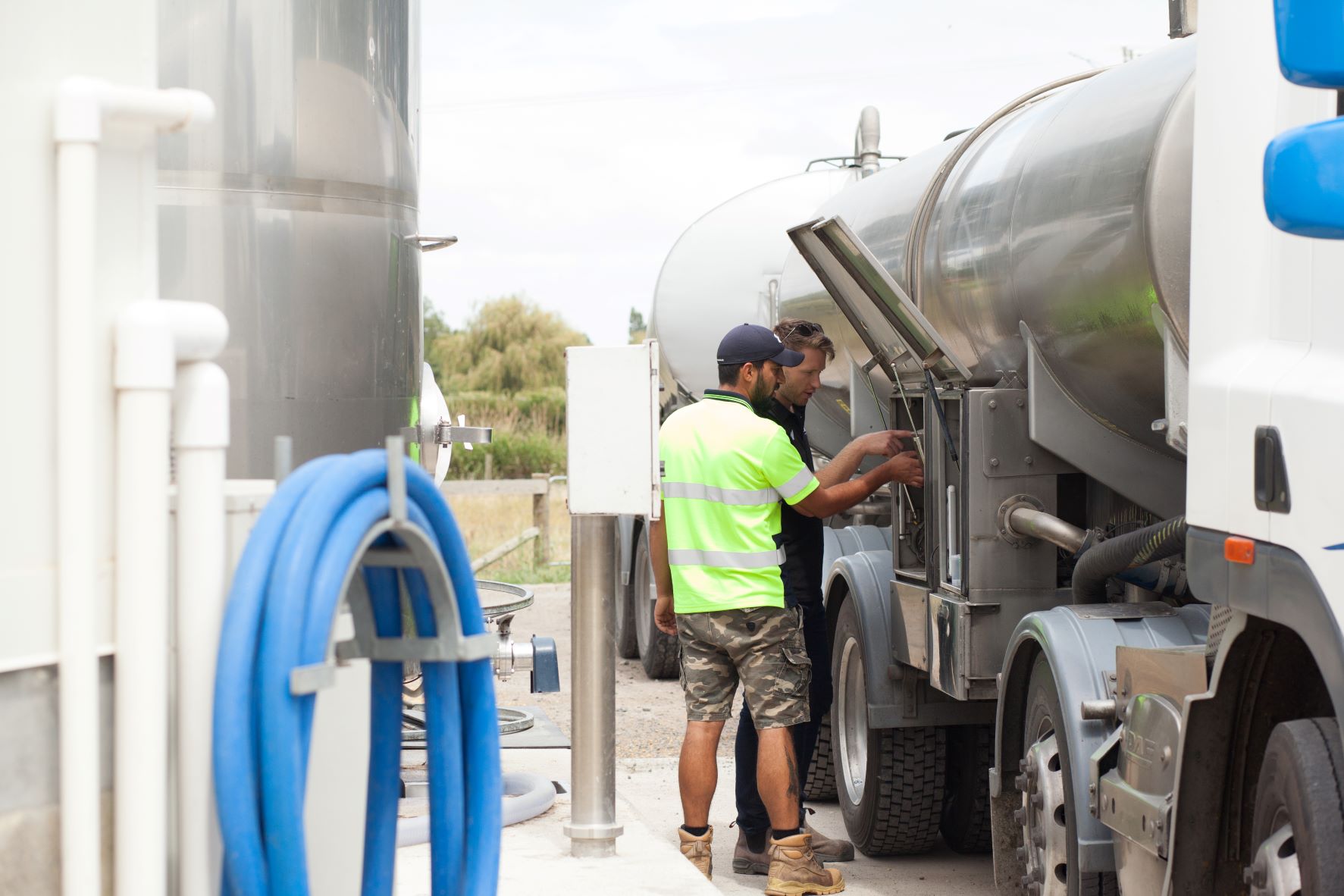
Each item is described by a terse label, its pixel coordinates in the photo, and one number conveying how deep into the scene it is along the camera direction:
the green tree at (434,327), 49.25
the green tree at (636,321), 55.88
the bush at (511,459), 29.02
